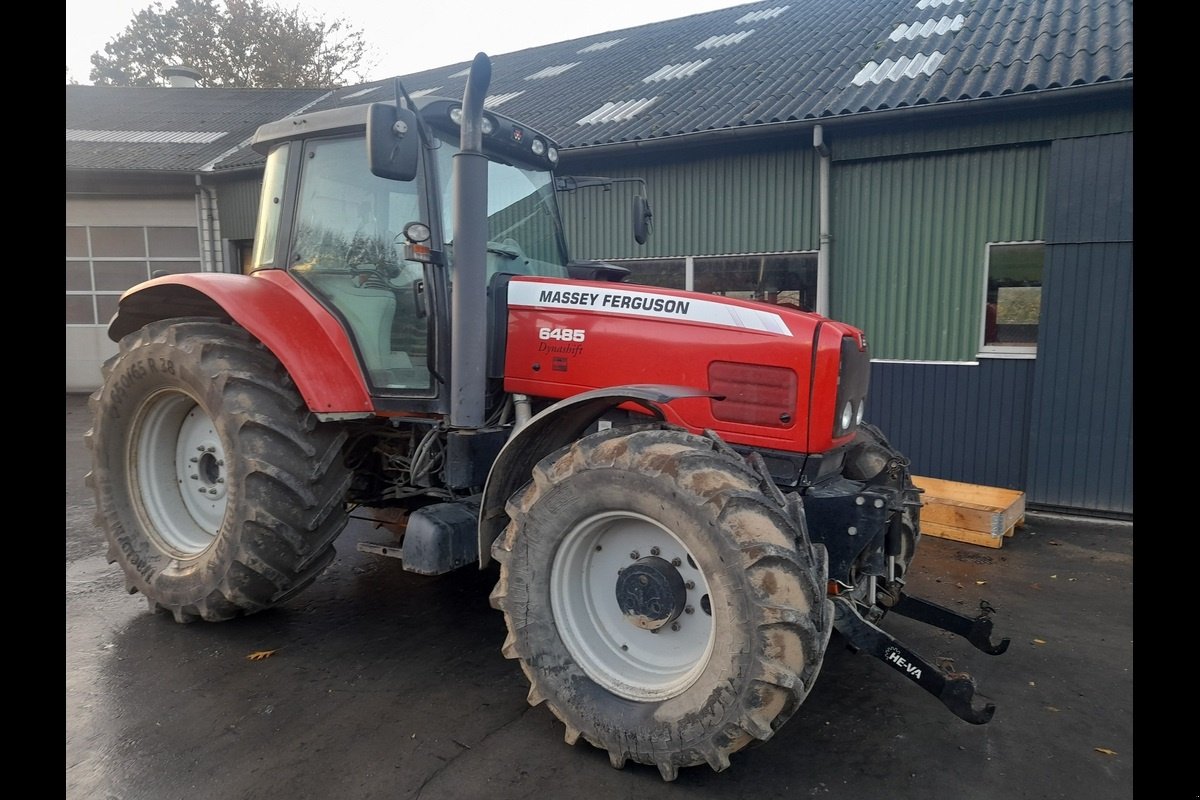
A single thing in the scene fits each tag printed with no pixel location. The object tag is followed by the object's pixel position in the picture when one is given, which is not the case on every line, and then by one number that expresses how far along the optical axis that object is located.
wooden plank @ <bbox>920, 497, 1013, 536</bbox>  5.42
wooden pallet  5.44
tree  26.67
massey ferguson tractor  2.50
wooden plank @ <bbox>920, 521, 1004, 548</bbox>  5.42
